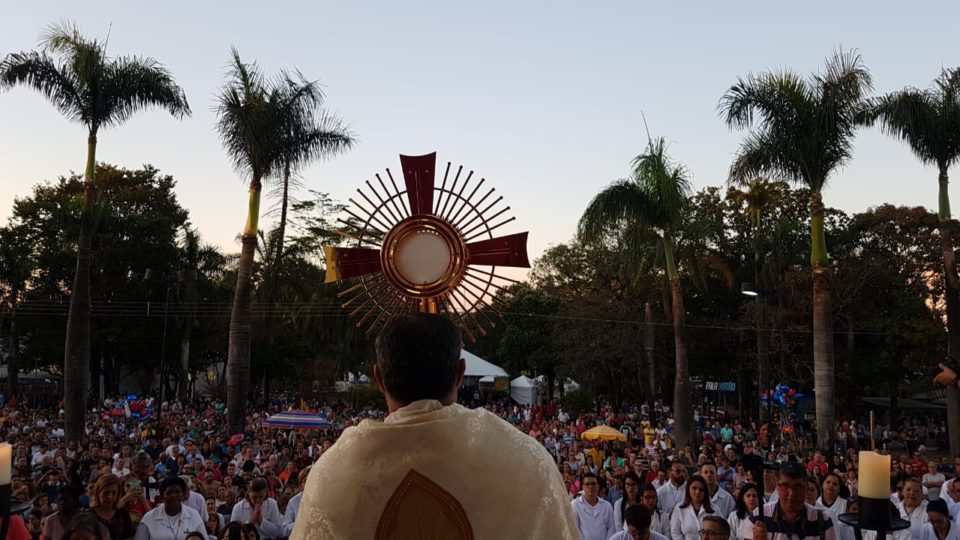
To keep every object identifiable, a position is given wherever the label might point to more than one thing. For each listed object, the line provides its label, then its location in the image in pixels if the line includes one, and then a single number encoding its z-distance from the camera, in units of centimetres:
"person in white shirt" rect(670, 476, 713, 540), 840
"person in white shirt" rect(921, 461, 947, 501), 1277
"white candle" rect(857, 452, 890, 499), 372
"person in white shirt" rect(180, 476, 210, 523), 923
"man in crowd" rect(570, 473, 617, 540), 923
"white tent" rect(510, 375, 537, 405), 4372
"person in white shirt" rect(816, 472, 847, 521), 891
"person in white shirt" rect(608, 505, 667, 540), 691
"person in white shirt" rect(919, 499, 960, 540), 833
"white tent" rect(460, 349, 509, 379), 3897
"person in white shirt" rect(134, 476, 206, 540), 750
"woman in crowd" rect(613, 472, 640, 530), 935
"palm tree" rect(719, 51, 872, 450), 1761
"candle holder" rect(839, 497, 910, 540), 365
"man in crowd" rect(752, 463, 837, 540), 618
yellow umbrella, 2050
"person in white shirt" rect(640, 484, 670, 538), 897
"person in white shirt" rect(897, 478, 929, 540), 881
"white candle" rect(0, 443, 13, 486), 389
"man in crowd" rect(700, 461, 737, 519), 938
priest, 240
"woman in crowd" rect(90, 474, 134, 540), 735
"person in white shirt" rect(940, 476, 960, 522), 951
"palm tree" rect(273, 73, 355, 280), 2106
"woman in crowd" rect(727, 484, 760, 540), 756
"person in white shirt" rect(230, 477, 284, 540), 930
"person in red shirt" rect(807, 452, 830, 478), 1313
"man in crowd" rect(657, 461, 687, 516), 1028
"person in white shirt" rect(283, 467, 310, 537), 938
